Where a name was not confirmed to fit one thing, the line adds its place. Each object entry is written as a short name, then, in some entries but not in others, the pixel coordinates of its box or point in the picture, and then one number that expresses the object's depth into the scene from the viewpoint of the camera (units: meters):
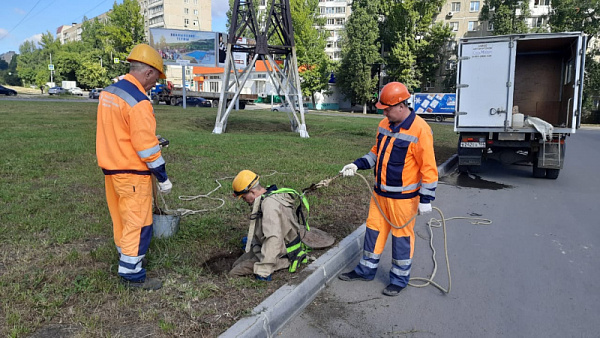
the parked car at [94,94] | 45.25
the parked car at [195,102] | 38.12
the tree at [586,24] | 39.72
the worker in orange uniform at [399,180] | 3.73
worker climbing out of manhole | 3.72
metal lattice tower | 14.30
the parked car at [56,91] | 54.69
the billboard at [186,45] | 30.48
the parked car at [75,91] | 58.03
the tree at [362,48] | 48.09
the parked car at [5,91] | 45.19
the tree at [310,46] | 47.91
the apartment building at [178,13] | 89.62
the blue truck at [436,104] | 38.62
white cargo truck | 9.19
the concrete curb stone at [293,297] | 3.02
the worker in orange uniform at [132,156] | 3.33
